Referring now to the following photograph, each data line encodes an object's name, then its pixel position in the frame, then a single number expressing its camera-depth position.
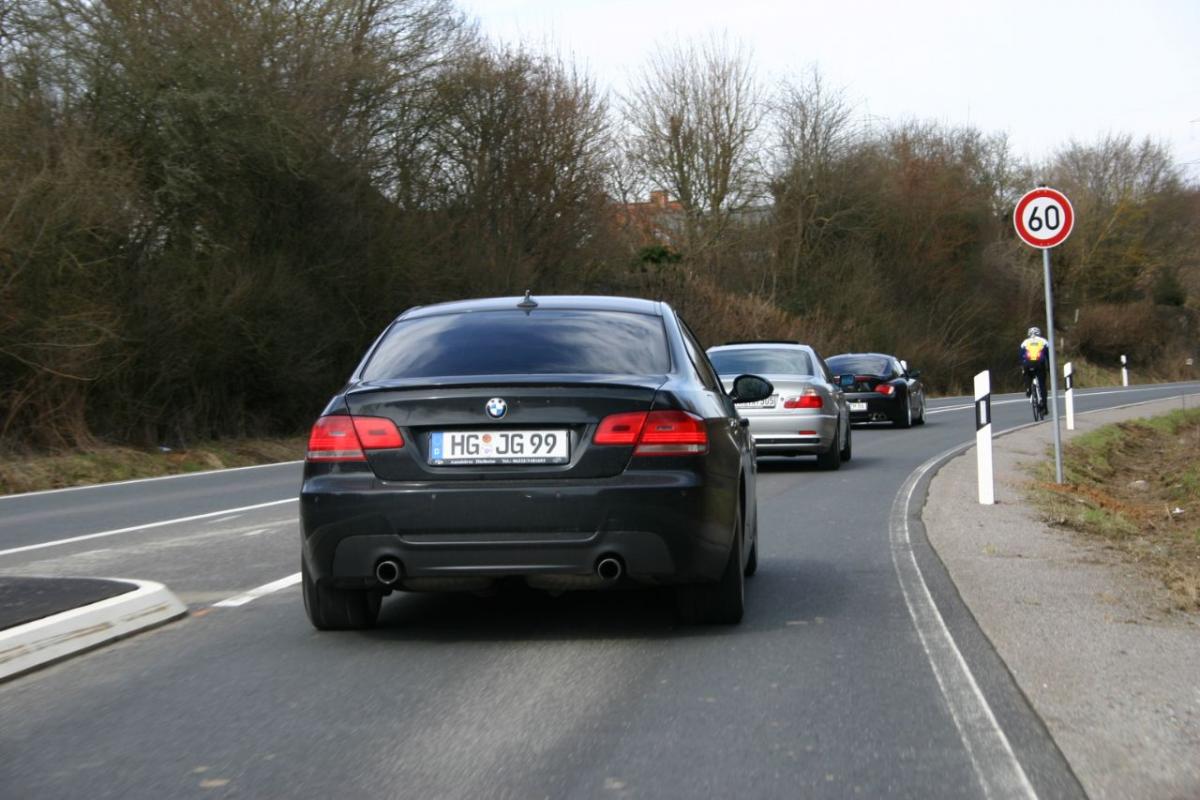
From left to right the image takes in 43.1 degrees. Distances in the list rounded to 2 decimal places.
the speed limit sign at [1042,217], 14.56
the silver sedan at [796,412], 17.27
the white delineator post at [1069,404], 22.79
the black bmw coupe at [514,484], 6.34
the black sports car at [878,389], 27.20
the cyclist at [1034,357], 27.59
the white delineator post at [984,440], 12.60
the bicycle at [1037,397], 27.88
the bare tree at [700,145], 48.31
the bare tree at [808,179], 51.03
